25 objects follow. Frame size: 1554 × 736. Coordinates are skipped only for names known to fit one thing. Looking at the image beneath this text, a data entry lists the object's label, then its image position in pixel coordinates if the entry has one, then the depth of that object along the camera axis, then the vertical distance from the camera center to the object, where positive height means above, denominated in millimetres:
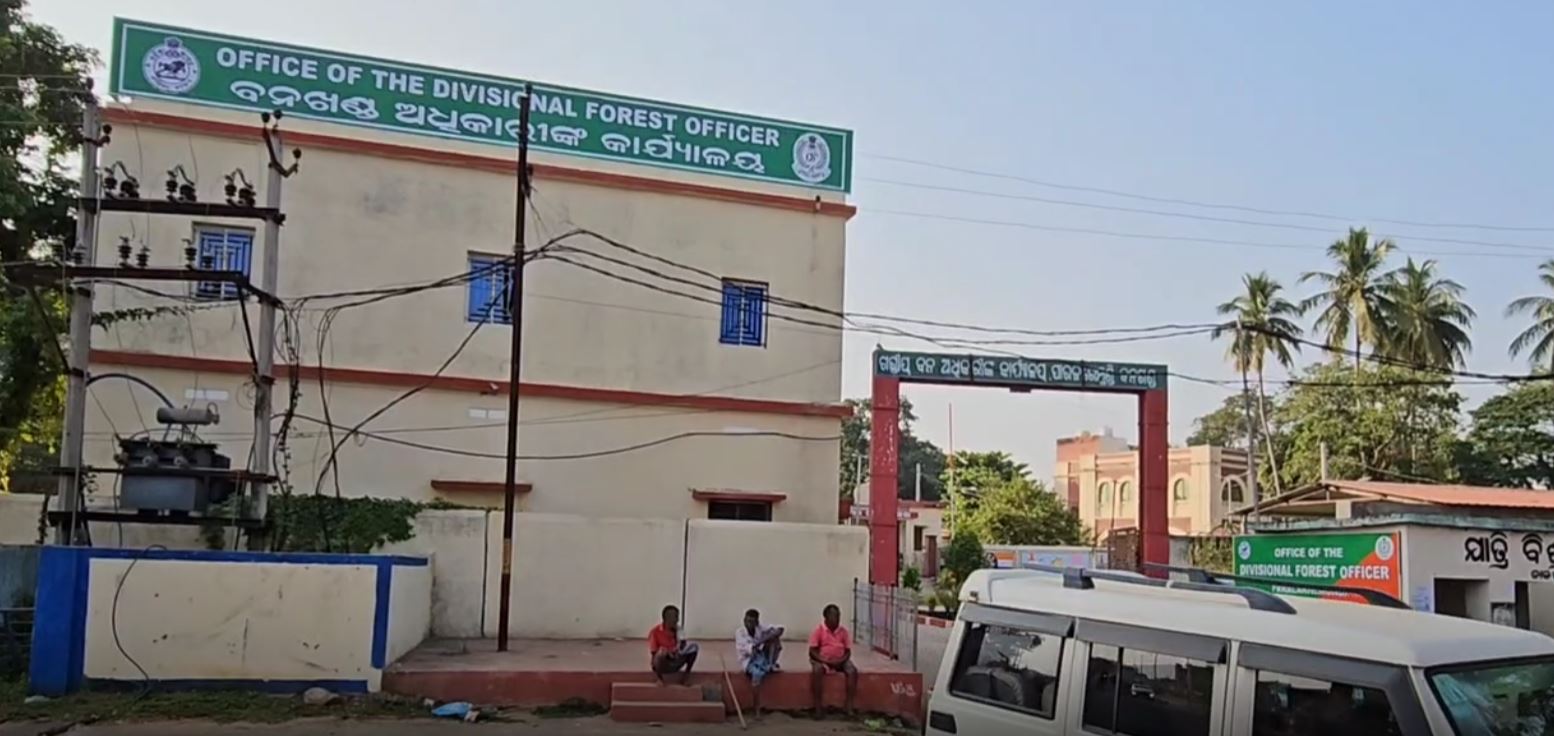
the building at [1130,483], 54375 -224
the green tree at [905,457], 64562 +790
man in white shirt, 13070 -1962
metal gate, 14766 -1934
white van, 4043 -677
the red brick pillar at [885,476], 20406 -105
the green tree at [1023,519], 46438 -1719
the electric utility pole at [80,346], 13219 +1063
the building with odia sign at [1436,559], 15836 -974
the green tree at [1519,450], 42438 +1402
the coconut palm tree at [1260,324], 42188 +5448
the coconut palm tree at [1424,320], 40969 +5635
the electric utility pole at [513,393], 14711 +782
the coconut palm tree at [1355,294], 41625 +6549
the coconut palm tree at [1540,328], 39719 +5305
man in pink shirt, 13148 -2015
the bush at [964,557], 38312 -2668
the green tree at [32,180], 18641 +4098
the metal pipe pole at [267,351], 13961 +1136
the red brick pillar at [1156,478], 22234 -7
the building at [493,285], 17828 +2719
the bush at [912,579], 34406 -3098
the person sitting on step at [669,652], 12844 -1983
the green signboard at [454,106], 18109 +5465
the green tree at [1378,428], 40188 +1916
